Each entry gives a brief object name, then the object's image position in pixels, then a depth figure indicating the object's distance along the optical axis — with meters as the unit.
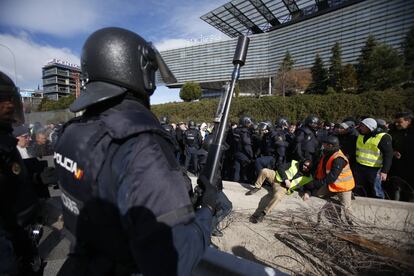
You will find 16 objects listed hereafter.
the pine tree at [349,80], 21.95
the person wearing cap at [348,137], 5.59
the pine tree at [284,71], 30.17
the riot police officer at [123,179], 0.86
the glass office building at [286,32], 30.84
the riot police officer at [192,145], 8.66
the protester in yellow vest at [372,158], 4.65
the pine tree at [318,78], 26.58
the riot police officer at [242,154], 7.33
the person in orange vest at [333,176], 4.27
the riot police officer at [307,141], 6.17
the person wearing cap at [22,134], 4.27
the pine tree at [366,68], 18.67
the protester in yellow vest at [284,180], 4.68
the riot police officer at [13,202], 1.76
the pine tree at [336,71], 22.96
